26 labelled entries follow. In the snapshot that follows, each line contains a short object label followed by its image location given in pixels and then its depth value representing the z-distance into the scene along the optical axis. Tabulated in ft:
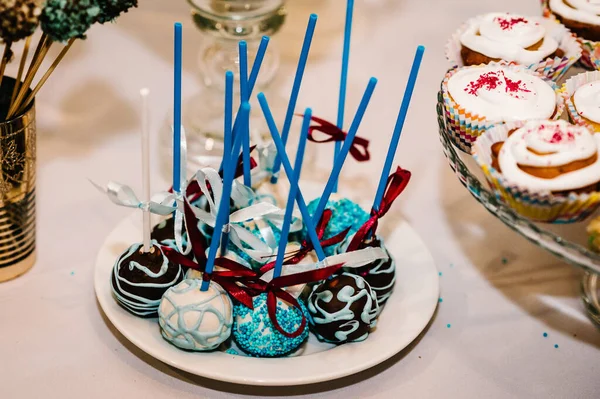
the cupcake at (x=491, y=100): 3.50
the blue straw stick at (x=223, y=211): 2.89
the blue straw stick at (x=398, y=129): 2.95
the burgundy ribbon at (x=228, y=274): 3.22
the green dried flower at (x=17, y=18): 2.69
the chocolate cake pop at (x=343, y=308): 3.20
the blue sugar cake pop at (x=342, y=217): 3.63
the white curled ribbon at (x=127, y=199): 3.19
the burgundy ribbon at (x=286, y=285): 3.18
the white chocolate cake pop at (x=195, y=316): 3.10
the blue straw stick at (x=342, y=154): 2.93
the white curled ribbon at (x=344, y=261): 3.24
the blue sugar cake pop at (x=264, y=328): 3.20
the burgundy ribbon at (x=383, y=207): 3.37
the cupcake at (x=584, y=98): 3.54
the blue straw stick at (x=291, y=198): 2.97
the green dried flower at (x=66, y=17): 2.78
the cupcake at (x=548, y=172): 3.00
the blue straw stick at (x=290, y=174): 2.78
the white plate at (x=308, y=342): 3.11
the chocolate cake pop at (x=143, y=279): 3.24
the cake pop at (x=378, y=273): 3.43
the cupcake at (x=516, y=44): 3.99
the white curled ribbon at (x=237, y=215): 3.31
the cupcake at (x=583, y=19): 4.31
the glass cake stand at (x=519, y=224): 2.86
